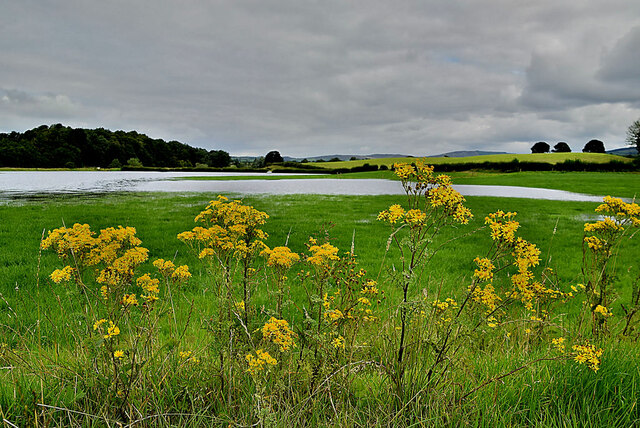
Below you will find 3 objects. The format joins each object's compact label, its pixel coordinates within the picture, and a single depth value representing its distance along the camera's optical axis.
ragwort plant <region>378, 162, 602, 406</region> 2.75
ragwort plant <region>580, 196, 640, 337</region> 3.79
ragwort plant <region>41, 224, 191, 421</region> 2.79
